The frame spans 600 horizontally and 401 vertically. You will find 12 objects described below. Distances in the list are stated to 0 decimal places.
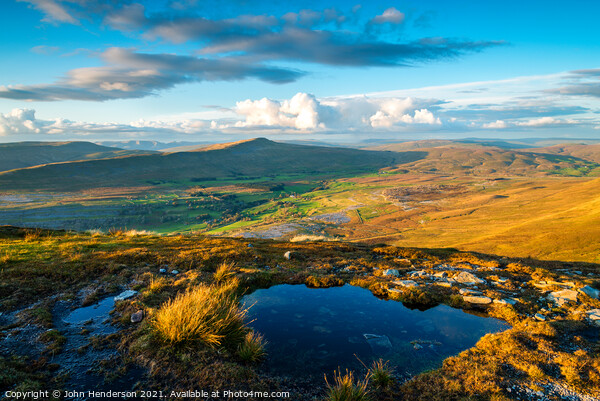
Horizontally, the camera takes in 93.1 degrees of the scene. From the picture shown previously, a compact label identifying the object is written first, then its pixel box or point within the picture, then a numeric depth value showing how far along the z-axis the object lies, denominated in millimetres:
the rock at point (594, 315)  10031
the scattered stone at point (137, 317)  9289
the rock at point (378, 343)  8742
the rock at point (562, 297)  11656
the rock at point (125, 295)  11062
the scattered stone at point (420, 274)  15284
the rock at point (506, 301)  11469
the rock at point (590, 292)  12172
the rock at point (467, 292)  12530
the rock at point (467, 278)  14141
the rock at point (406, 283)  13477
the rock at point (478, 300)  11758
